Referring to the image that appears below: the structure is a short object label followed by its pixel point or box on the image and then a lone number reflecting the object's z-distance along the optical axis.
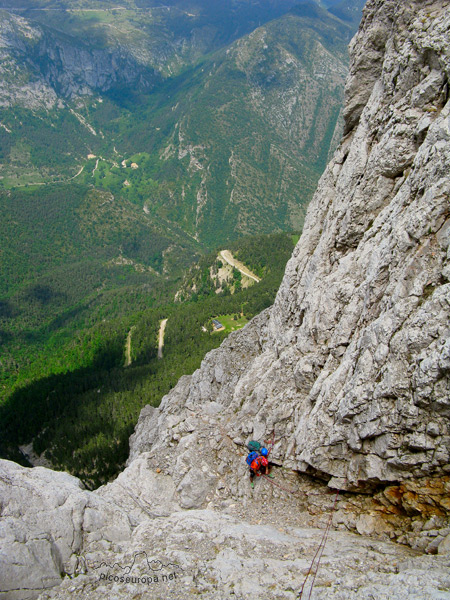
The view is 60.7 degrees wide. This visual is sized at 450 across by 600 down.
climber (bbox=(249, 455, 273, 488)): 25.62
